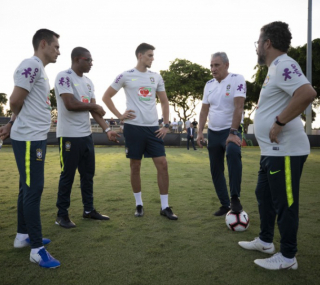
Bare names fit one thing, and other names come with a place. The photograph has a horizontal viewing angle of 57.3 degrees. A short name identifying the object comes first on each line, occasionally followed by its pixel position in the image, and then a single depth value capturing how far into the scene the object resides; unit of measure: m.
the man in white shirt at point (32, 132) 2.73
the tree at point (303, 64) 28.34
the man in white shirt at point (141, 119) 4.49
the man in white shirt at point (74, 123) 3.86
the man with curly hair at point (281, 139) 2.52
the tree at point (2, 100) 76.56
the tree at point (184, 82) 48.43
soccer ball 3.74
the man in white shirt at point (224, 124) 4.20
